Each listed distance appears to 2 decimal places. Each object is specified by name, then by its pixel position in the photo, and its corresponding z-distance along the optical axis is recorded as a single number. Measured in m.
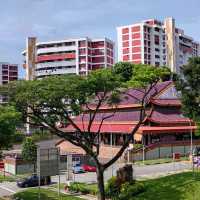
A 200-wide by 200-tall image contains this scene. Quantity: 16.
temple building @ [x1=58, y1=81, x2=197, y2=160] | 66.00
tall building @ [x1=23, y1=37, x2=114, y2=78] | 145.62
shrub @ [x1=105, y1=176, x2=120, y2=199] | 32.69
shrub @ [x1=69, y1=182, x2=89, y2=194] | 38.47
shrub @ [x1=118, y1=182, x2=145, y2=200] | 30.72
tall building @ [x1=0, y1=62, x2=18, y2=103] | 181.62
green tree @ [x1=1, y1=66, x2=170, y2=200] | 29.02
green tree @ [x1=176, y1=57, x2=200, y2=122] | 40.84
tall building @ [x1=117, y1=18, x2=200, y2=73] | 145.88
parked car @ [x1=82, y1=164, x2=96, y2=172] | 56.17
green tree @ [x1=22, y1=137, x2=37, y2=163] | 56.59
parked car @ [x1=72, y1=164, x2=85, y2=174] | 54.76
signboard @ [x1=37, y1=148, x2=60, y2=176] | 31.52
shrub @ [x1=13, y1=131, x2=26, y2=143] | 39.78
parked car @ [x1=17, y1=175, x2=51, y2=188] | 46.94
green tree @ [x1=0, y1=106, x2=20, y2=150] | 32.03
